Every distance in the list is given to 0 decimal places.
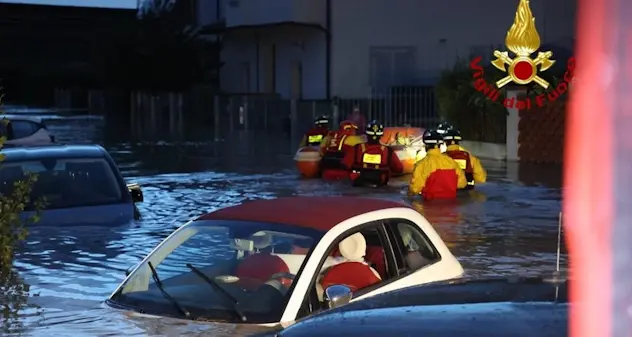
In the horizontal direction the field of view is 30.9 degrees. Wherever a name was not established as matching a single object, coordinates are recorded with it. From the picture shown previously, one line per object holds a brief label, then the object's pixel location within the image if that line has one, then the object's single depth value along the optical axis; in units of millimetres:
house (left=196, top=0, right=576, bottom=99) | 36875
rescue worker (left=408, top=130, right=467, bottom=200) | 16219
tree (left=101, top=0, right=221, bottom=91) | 45781
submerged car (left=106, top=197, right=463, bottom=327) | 6473
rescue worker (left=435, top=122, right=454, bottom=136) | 17209
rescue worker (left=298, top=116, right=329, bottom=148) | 20953
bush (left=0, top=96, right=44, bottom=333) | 7609
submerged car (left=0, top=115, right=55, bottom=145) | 18359
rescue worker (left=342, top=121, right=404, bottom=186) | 17953
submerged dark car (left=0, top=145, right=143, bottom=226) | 10773
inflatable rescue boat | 19969
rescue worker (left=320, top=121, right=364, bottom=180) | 19453
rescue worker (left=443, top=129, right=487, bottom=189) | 17000
